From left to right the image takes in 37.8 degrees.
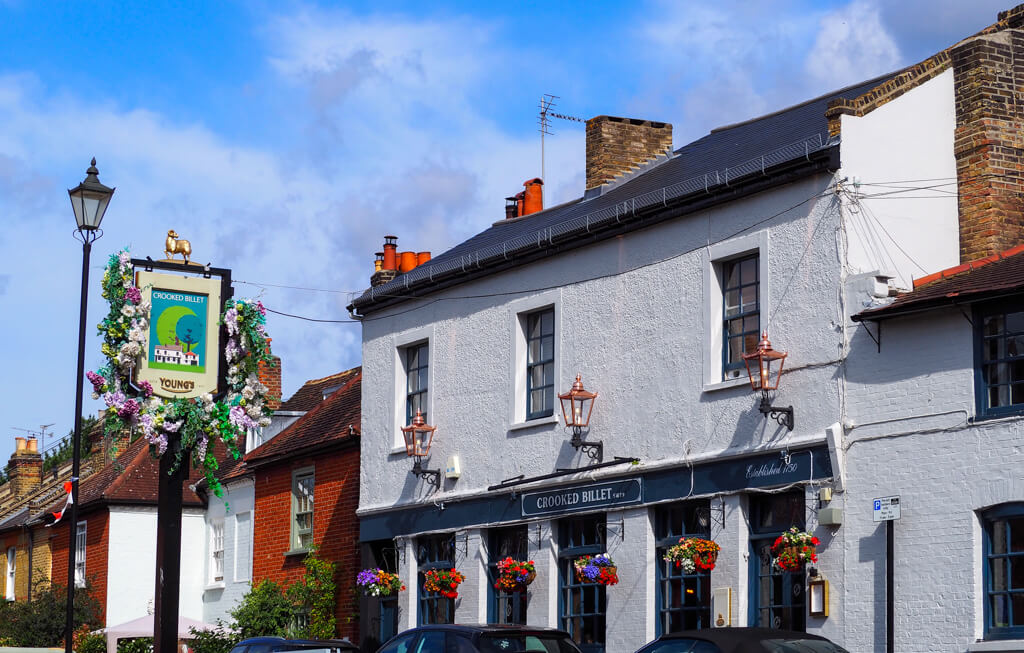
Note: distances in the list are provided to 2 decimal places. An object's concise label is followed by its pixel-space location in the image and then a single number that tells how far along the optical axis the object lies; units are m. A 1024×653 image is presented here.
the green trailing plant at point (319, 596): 26.06
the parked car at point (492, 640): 14.60
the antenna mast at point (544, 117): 28.70
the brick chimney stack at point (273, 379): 36.53
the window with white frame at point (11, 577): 43.28
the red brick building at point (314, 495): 26.34
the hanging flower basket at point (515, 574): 20.95
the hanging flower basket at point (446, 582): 22.34
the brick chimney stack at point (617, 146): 24.84
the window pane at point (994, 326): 15.45
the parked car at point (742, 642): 13.24
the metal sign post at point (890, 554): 15.66
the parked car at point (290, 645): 18.28
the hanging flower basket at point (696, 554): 17.92
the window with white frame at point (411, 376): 24.50
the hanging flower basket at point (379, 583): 23.64
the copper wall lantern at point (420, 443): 23.50
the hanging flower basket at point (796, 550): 16.53
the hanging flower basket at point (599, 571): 19.25
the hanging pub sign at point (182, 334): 18.12
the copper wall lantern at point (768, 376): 17.30
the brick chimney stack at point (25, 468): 50.44
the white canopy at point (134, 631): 26.64
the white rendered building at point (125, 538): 36.06
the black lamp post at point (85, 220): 18.97
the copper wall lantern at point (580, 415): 20.34
